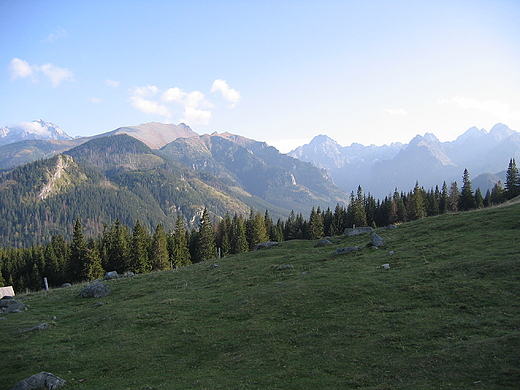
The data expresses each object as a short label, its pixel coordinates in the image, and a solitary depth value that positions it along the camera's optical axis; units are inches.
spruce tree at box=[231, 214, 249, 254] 3730.3
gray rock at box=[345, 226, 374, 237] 1859.0
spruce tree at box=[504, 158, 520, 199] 3688.7
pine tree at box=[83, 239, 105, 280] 2704.2
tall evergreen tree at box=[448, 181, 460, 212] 4241.6
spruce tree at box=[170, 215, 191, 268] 3415.4
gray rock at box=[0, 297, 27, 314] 1191.6
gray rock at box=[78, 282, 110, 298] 1369.3
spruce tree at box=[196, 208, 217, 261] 3553.2
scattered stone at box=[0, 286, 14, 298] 1540.2
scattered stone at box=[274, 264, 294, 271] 1348.4
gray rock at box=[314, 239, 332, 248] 1761.1
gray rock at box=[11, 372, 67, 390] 569.0
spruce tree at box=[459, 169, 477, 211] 3894.4
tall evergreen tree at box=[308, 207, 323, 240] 4040.4
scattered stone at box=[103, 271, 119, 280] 1896.9
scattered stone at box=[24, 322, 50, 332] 925.9
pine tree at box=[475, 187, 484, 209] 3897.6
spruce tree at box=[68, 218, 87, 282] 2733.8
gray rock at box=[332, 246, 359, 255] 1439.5
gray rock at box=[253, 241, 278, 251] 2113.8
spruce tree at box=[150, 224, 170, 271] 3171.8
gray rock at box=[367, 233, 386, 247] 1439.5
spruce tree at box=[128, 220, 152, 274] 2928.2
